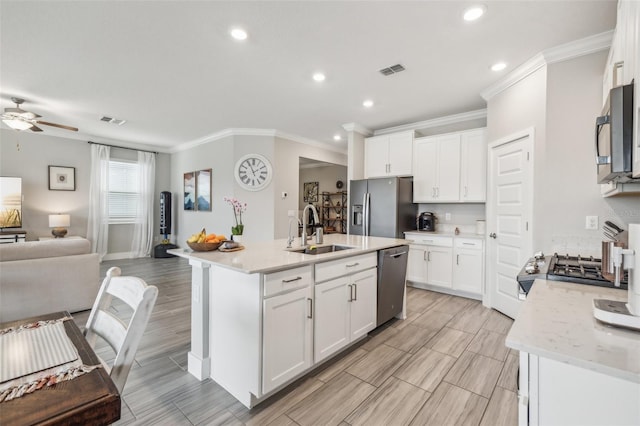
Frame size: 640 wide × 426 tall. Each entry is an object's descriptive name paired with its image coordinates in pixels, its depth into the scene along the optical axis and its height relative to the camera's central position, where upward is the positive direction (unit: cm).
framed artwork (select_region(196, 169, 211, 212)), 592 +43
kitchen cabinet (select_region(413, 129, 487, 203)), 391 +66
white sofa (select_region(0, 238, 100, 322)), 284 -72
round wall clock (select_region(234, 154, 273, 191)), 532 +73
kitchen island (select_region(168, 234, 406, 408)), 173 -71
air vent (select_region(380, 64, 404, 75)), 288 +148
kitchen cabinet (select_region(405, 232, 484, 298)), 379 -73
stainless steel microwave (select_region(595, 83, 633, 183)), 108 +32
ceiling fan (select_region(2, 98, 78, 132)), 365 +119
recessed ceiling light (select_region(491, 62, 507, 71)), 284 +149
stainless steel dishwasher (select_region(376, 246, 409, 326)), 276 -70
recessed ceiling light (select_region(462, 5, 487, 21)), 203 +147
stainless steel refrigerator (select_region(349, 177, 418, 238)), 427 +8
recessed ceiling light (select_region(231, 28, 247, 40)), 232 +147
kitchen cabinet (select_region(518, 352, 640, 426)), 71 -49
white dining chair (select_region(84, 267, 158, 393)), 97 -43
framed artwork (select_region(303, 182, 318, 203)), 858 +60
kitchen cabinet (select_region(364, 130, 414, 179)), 456 +96
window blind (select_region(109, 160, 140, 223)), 629 +44
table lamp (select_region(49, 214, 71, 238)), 527 -26
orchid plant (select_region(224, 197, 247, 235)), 259 -17
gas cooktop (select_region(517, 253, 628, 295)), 147 -33
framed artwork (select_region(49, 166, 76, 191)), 555 +62
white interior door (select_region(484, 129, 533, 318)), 291 -4
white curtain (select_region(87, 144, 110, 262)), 592 +20
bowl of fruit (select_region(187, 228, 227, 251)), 217 -24
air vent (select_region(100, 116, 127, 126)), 466 +151
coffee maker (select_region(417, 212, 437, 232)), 447 -14
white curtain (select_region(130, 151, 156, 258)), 661 +0
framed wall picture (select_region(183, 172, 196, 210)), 634 +46
